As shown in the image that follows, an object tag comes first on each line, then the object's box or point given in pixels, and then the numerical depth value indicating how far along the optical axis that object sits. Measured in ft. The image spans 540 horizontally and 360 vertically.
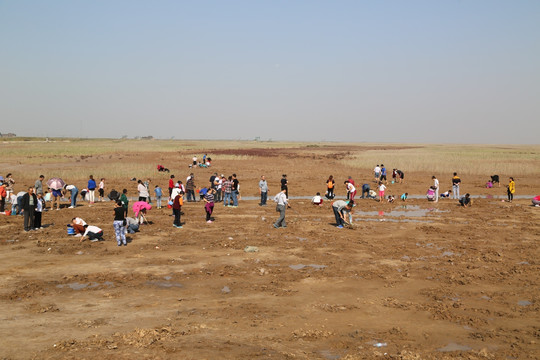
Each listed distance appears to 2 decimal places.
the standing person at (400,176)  124.98
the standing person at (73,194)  81.20
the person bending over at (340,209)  63.93
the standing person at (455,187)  94.56
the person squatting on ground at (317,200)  87.76
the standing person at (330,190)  93.71
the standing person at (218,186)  88.74
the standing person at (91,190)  85.04
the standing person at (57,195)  79.82
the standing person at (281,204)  62.28
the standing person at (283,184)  82.04
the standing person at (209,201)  66.69
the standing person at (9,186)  85.56
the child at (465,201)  87.81
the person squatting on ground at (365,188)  98.47
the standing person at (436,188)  91.56
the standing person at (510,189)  93.97
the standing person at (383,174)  116.90
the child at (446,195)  101.15
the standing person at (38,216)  61.93
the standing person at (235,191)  83.93
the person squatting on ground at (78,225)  57.36
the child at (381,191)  91.91
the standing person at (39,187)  74.34
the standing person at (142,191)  74.92
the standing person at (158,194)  80.33
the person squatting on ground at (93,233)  55.11
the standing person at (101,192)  88.94
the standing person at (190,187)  87.83
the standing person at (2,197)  74.13
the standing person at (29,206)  59.11
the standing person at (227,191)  84.17
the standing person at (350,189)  83.30
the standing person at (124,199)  65.44
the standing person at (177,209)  61.46
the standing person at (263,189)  82.90
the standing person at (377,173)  124.30
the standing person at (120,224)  52.10
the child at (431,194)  94.63
